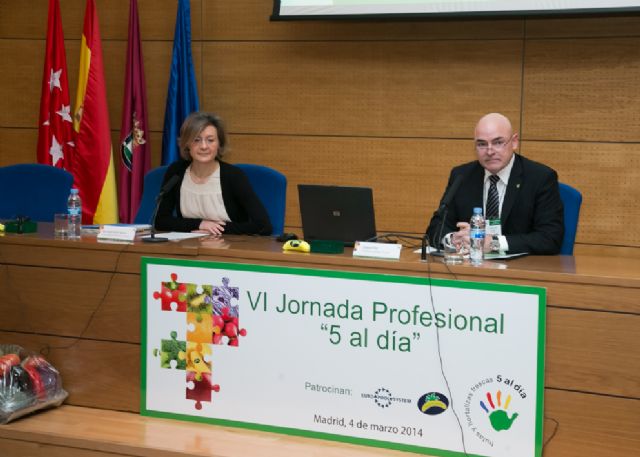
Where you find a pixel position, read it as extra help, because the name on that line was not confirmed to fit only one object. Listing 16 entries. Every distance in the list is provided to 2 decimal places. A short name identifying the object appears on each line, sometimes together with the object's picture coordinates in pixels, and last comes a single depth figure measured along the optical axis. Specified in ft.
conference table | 8.13
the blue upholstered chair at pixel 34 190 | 14.32
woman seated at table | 12.89
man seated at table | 10.94
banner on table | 8.38
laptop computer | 9.87
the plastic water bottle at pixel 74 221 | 10.93
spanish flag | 17.20
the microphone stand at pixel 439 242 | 9.15
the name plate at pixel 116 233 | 10.32
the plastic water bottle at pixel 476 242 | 9.09
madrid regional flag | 17.44
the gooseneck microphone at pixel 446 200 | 9.08
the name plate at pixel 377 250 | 9.09
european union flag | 16.90
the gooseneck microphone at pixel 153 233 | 10.44
